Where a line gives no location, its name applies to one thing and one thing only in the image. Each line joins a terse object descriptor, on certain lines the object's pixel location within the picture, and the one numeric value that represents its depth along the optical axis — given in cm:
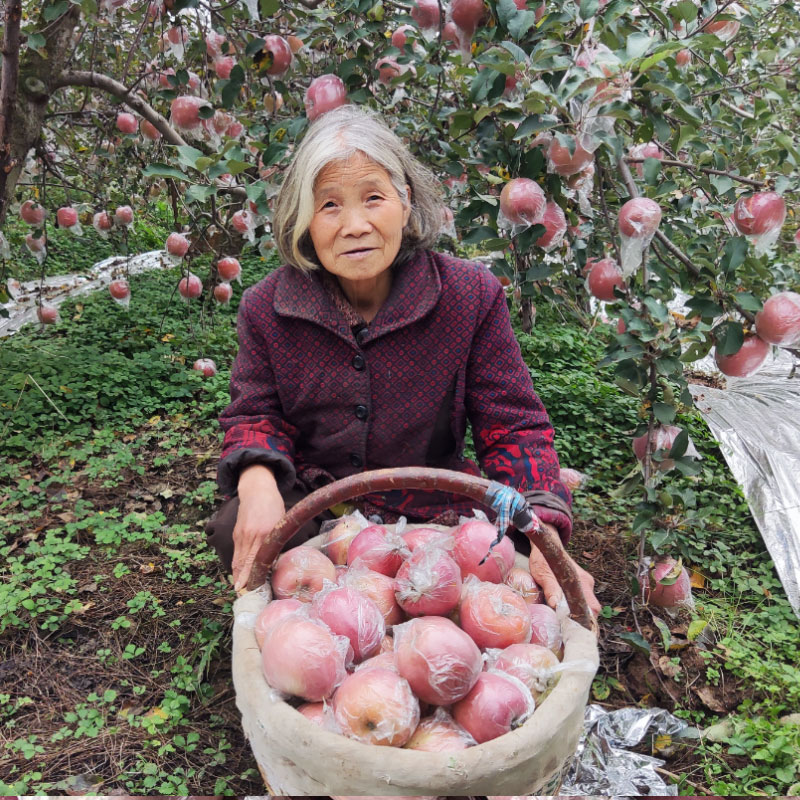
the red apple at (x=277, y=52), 197
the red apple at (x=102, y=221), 351
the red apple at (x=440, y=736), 100
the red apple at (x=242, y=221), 245
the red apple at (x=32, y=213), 313
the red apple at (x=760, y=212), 149
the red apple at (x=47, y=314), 372
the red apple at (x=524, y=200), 152
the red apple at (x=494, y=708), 101
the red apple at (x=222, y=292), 366
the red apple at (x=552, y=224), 166
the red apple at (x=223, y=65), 232
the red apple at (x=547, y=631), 120
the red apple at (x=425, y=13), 177
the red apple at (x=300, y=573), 128
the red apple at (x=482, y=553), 131
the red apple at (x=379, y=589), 125
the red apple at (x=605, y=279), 173
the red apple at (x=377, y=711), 98
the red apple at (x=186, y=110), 205
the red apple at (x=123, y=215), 347
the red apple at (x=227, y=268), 304
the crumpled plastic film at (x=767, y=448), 243
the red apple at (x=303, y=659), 102
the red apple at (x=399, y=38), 207
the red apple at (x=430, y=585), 119
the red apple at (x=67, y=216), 334
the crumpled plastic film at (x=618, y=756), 155
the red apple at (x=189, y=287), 317
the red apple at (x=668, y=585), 185
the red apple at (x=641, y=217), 149
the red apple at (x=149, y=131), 300
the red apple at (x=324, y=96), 185
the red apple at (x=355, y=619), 114
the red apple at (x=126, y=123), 322
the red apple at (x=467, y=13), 159
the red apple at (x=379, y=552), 133
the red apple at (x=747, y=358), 156
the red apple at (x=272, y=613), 115
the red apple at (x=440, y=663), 103
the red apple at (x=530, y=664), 108
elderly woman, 152
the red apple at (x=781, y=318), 146
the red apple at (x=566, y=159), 147
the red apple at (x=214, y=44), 240
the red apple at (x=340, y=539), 145
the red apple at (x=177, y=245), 306
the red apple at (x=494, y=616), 116
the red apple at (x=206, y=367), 344
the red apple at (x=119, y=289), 345
